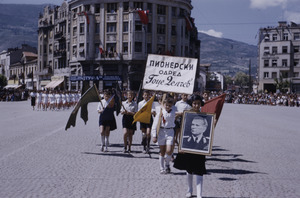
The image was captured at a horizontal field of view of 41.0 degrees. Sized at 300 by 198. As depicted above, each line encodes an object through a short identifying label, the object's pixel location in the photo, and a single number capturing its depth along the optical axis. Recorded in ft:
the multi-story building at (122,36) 180.45
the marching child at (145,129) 31.32
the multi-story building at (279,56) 255.50
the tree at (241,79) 503.12
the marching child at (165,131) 24.17
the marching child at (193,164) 18.52
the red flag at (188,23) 193.85
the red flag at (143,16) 176.42
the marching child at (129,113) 33.19
